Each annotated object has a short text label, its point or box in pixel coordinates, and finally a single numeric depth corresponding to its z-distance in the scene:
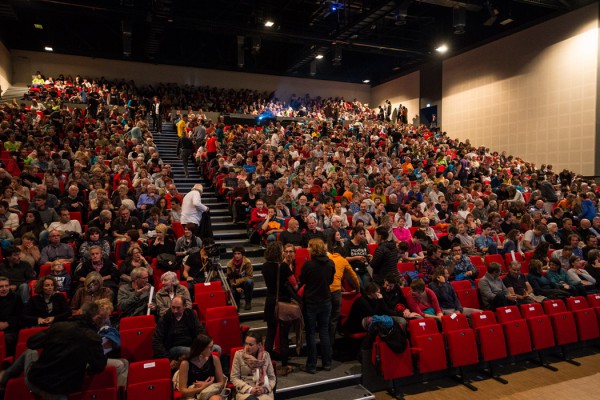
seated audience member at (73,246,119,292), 4.60
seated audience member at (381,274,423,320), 4.70
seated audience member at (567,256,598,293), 6.04
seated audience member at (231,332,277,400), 3.38
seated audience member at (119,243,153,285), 4.80
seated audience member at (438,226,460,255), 6.64
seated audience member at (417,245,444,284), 5.69
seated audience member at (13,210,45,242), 5.47
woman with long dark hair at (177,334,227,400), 3.21
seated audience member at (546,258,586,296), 5.99
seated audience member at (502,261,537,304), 5.63
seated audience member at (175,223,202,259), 5.39
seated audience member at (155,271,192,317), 4.08
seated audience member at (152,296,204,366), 3.66
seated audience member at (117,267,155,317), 4.30
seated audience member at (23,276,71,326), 3.91
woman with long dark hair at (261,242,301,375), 3.97
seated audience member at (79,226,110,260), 5.10
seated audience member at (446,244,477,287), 5.88
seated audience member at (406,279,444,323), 4.85
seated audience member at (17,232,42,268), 4.86
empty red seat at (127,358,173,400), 3.22
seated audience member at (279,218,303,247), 5.77
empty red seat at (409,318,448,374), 4.36
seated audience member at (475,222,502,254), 6.91
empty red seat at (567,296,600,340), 5.38
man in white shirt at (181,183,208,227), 6.30
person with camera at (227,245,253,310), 4.92
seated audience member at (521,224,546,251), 7.20
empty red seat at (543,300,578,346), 5.20
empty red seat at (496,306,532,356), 4.89
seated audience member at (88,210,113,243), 5.71
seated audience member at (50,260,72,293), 4.41
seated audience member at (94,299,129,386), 3.66
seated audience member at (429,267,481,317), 5.12
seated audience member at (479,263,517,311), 5.39
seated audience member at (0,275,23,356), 3.71
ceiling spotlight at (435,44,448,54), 15.44
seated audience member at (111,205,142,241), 5.73
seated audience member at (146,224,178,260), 5.38
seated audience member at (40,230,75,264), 5.01
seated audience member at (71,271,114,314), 4.14
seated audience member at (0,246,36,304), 4.45
